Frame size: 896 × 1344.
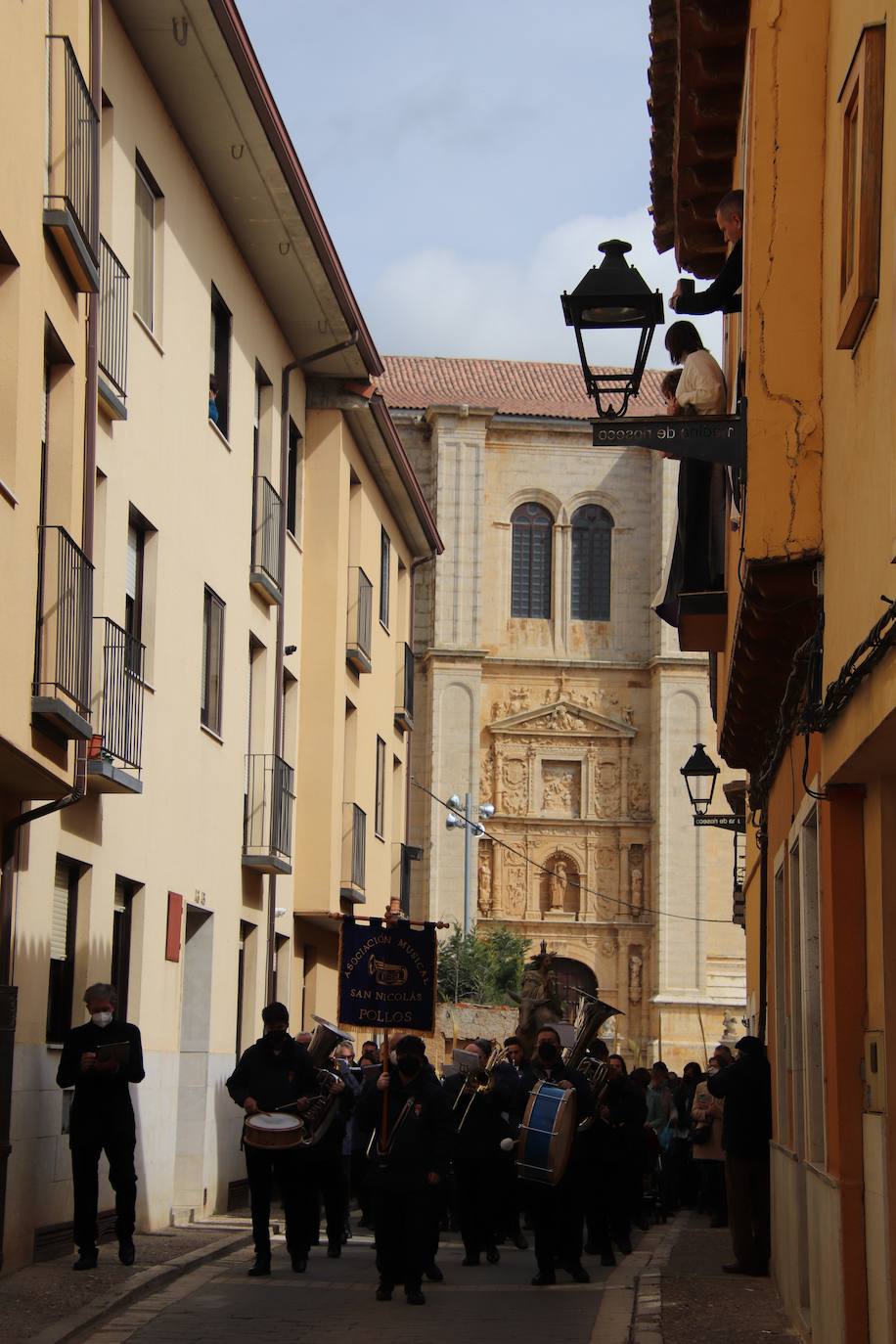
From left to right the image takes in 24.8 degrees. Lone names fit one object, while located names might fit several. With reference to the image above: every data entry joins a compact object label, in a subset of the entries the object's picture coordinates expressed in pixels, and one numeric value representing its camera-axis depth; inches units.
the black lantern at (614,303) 431.8
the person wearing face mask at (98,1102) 530.0
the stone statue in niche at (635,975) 2440.9
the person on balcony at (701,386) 511.5
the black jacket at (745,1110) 584.7
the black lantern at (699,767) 1024.9
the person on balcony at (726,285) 521.7
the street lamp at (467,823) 2391.7
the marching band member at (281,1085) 583.2
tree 2255.2
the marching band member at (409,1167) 527.5
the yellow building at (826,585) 328.8
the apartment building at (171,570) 515.2
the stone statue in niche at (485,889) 2448.3
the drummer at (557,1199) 572.1
